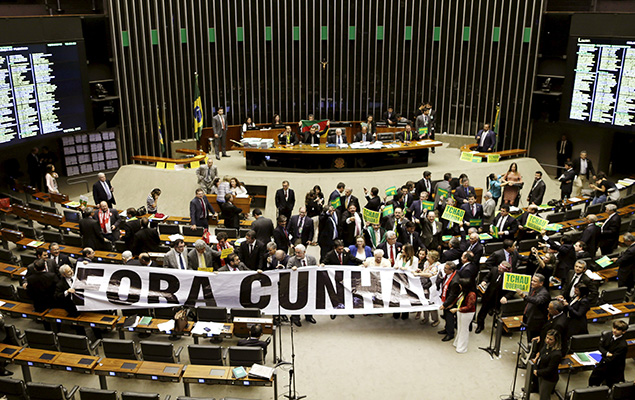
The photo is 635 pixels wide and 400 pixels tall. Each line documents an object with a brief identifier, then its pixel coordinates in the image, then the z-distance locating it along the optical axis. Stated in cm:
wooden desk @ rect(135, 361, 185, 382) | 778
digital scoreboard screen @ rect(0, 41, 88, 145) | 1437
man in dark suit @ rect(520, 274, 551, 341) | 827
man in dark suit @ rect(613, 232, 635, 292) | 1013
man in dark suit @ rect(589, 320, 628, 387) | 754
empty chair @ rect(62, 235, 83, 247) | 1190
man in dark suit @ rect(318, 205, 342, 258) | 1118
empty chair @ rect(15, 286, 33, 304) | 967
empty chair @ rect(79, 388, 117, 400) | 735
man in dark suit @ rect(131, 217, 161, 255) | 1073
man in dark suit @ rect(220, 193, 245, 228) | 1268
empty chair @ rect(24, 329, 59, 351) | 848
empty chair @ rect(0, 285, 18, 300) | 982
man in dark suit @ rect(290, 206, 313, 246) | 1132
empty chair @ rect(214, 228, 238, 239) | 1195
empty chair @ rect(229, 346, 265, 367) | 788
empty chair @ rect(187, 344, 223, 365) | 797
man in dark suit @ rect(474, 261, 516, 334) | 910
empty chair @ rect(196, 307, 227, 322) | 905
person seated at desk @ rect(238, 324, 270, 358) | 814
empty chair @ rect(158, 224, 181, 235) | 1233
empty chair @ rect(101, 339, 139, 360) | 816
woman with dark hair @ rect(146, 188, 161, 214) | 1247
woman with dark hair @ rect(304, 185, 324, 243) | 1276
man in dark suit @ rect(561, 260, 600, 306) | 852
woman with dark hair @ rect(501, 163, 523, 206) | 1338
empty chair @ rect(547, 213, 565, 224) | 1260
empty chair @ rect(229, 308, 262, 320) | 903
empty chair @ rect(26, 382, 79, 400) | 750
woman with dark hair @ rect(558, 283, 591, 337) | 802
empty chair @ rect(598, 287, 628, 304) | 943
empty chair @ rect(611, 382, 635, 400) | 729
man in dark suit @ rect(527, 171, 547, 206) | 1340
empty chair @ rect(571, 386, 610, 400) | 722
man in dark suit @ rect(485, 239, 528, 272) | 968
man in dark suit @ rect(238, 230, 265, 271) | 1002
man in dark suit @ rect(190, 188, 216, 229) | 1219
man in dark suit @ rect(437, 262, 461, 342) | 893
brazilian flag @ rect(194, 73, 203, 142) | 1820
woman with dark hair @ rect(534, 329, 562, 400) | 728
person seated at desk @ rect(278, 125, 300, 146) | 1650
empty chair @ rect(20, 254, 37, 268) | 1098
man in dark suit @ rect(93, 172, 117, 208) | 1365
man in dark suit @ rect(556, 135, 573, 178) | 1852
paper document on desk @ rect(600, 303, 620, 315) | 912
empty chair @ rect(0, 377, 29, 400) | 762
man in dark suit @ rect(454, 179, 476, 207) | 1248
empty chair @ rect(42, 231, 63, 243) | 1206
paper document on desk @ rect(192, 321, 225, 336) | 862
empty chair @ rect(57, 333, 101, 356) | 834
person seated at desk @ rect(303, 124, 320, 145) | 1662
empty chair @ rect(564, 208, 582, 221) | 1274
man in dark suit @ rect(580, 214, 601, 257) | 1075
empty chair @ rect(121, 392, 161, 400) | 720
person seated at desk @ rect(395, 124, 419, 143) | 1691
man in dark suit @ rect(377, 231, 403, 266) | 985
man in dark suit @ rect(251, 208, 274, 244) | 1113
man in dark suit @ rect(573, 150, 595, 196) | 1537
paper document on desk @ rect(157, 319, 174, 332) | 876
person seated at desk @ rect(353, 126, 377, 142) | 1678
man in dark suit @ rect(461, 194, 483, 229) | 1150
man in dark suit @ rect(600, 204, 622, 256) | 1120
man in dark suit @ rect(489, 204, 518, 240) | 1102
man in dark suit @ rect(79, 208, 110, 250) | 1131
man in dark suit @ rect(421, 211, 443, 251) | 1112
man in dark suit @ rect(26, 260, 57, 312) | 898
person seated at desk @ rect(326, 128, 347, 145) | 1645
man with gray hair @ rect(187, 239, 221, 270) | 978
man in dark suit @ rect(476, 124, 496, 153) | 1691
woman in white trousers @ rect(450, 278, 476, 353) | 885
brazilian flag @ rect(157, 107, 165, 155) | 1802
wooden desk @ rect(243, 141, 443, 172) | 1608
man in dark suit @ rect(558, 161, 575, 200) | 1419
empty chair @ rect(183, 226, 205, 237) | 1218
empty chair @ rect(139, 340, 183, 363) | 814
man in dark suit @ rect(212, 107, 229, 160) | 1752
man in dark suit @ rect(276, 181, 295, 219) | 1332
